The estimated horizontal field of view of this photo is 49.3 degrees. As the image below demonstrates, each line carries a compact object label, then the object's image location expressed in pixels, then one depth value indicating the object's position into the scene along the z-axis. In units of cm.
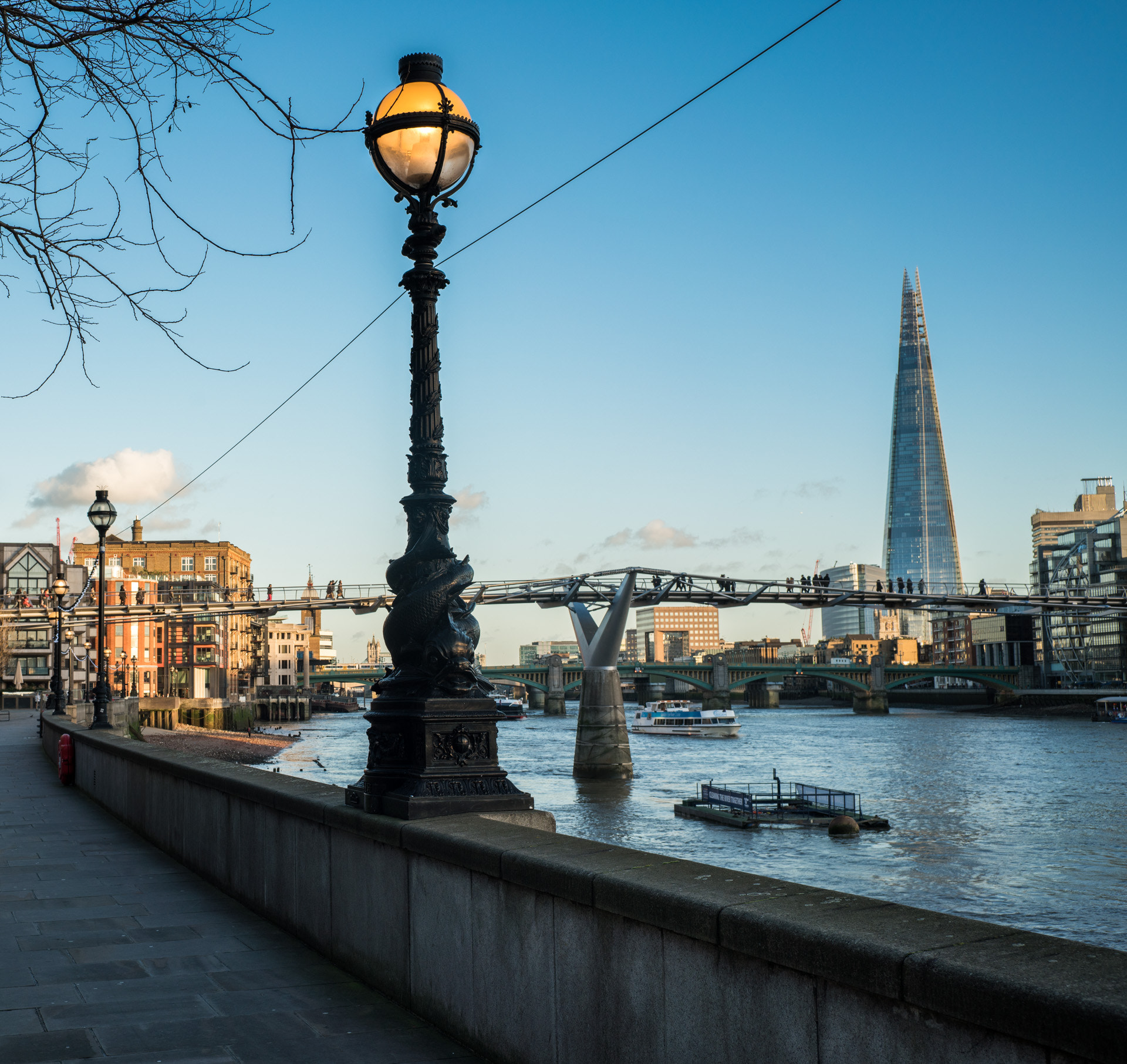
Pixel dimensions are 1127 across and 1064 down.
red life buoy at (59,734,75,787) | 1900
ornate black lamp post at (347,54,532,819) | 606
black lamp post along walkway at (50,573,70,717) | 3416
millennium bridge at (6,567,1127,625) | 8744
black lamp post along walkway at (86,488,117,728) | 2227
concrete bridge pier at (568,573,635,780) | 6234
